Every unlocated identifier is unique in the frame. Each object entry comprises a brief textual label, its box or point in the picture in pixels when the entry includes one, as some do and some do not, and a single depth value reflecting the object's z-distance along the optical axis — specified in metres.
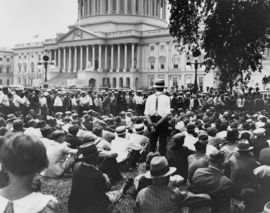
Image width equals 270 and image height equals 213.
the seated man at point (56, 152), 9.05
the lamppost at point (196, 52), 15.48
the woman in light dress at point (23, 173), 2.99
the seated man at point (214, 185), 6.29
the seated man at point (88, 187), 5.52
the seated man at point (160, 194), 4.98
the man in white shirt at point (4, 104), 19.44
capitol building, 75.00
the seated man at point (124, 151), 10.03
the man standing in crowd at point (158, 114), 9.93
